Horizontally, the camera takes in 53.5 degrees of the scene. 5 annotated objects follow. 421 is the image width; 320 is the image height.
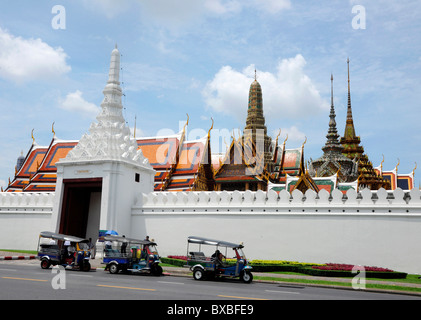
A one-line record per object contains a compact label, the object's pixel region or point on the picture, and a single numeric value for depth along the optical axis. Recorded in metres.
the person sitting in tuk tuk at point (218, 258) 13.80
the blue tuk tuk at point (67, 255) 15.24
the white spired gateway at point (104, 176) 20.80
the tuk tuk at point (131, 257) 14.60
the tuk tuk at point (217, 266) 13.47
